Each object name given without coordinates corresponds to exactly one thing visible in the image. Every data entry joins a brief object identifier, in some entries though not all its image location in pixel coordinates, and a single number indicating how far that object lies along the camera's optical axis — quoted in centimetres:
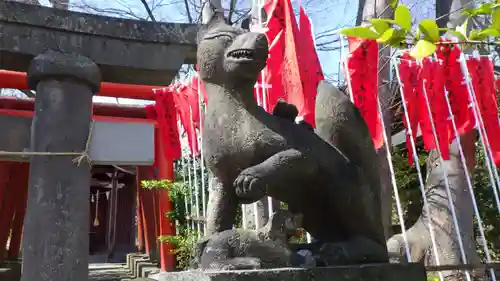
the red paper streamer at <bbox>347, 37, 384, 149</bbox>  467
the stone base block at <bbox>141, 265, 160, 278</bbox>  723
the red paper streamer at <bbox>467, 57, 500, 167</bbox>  525
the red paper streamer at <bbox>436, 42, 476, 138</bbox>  506
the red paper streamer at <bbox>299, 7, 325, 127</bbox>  401
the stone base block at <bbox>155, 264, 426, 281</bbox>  158
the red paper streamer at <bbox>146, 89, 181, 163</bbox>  676
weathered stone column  281
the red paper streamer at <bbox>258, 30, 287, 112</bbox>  430
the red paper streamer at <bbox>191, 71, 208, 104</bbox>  640
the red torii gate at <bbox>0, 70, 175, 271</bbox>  629
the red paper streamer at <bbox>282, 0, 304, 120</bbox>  398
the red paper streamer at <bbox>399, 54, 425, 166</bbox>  513
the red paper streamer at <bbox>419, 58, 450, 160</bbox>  505
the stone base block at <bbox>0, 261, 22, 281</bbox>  830
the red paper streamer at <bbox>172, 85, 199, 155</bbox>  654
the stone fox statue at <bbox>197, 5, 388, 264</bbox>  192
